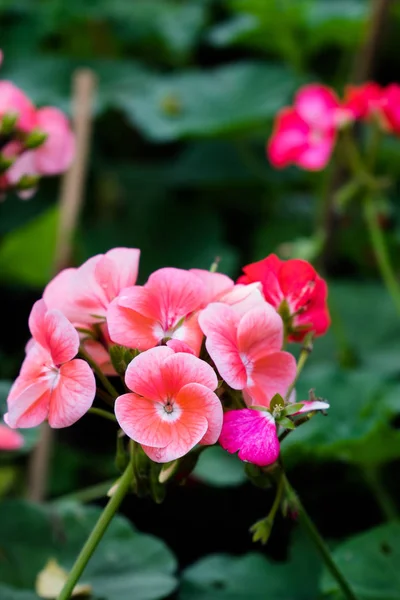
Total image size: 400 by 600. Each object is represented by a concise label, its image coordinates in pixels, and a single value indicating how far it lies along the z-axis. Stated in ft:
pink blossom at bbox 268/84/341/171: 3.91
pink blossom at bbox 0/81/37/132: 3.15
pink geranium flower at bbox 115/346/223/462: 2.48
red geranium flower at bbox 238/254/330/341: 2.67
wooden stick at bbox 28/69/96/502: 4.41
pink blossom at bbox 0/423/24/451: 3.12
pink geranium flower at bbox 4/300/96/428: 2.51
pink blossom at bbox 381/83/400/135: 3.74
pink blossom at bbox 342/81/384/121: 3.76
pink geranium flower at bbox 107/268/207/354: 2.56
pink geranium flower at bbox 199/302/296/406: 2.54
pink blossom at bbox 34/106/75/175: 3.26
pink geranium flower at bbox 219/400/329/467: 2.50
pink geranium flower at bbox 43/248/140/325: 2.64
